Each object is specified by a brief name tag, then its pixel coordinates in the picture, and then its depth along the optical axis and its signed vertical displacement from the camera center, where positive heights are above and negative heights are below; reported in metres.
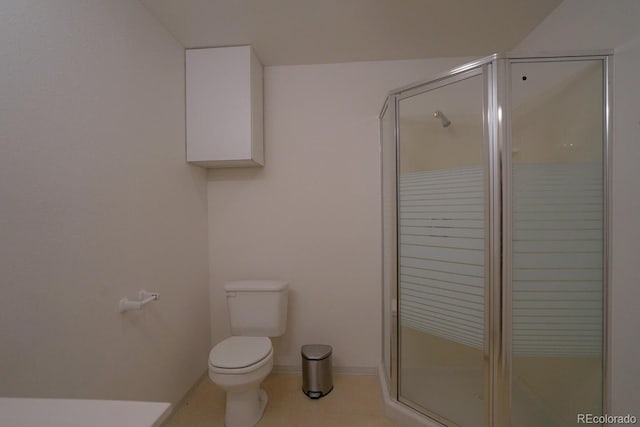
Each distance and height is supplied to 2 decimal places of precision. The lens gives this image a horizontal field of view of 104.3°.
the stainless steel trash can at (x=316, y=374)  1.64 -1.08
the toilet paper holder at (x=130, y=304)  1.15 -0.43
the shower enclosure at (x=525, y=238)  1.12 -0.13
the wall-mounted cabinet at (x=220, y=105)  1.64 +0.71
